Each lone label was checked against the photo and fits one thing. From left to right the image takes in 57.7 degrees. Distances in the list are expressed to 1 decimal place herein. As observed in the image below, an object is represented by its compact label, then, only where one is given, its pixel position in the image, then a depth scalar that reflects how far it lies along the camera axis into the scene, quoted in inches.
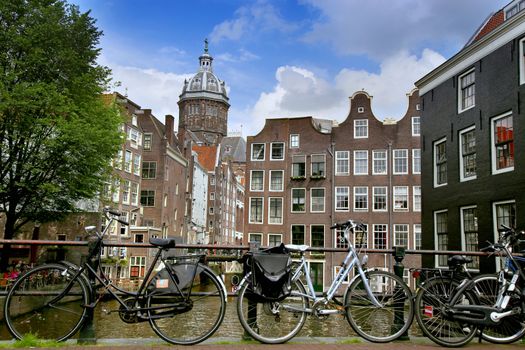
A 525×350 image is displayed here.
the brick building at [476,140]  605.6
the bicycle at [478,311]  192.9
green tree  895.7
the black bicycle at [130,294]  181.2
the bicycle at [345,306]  188.2
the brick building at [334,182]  1425.9
